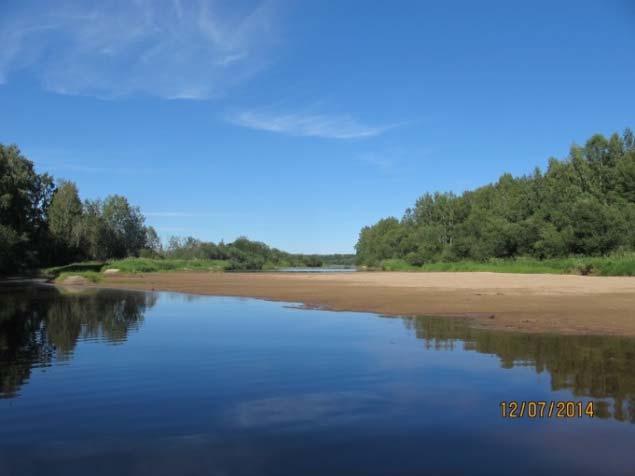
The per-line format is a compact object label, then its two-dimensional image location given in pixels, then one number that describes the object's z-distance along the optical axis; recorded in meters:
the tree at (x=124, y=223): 114.75
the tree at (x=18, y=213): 65.81
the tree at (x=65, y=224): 88.56
